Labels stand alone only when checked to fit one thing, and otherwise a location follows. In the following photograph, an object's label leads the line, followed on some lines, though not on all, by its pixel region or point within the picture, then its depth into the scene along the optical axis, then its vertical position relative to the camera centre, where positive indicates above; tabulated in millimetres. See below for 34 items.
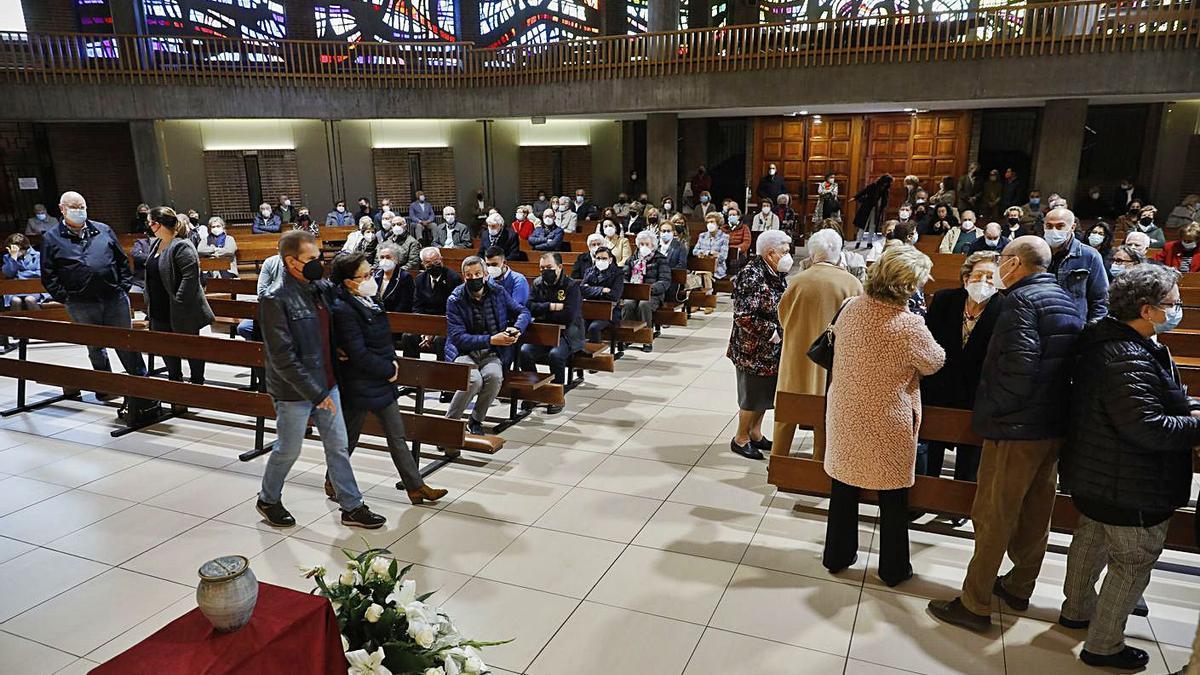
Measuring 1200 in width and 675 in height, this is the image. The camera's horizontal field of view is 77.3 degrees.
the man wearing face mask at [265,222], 14805 -1028
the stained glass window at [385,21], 18578 +3627
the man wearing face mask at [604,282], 7316 -1131
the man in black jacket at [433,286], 6629 -1023
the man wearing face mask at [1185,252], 7977 -1006
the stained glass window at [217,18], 16922 +3454
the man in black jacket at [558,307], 6309 -1166
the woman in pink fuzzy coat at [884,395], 3201 -1016
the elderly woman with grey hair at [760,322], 4871 -1018
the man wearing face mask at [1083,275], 4938 -772
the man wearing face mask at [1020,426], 2961 -1051
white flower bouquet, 2008 -1232
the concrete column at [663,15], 14508 +2814
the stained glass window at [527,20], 19516 +3710
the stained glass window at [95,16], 16375 +3360
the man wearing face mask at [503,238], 10391 -993
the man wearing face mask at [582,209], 16766 -957
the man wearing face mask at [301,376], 3787 -1051
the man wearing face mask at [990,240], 8953 -970
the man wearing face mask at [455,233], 13367 -1169
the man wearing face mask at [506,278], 5832 -880
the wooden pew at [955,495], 3389 -1576
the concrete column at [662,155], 15203 +184
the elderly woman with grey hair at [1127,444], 2711 -1045
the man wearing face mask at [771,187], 15930 -510
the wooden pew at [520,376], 5695 -1617
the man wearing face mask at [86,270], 6035 -784
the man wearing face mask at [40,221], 13297 -859
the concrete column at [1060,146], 12180 +202
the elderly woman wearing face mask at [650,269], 8156 -1125
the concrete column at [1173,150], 14000 +128
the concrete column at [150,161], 14867 +201
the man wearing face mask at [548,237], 11390 -1062
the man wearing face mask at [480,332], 5555 -1220
